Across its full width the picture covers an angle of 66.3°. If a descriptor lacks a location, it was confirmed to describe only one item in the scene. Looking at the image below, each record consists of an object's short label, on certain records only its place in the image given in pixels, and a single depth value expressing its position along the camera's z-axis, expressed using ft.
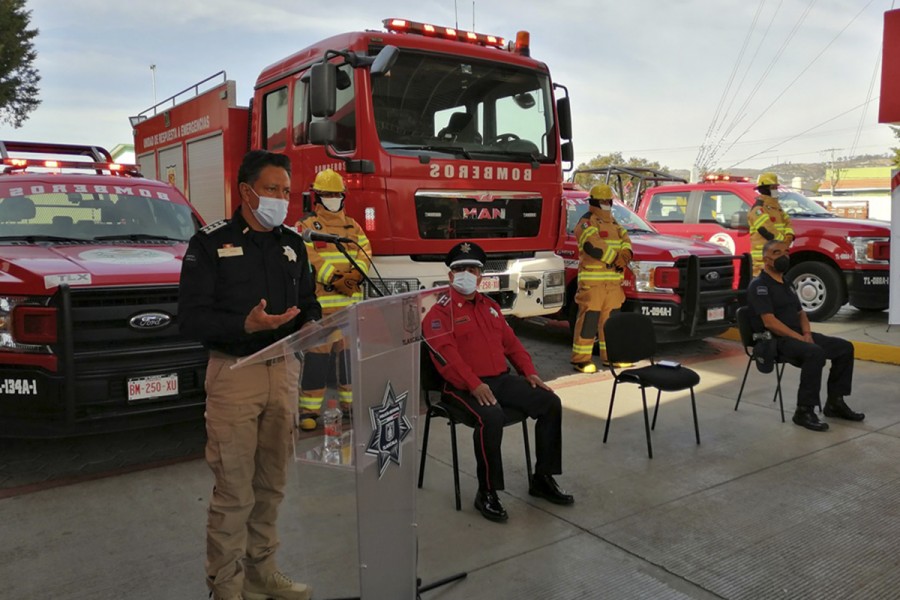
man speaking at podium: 8.25
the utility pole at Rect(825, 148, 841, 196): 220.74
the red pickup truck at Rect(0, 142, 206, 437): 12.84
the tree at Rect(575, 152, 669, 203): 126.62
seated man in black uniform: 17.17
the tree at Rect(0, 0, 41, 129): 83.61
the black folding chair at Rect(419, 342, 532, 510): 12.75
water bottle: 7.62
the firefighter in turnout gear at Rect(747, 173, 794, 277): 28.99
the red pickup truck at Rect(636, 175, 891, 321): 30.55
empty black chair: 15.48
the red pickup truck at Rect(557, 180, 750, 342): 23.84
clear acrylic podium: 7.45
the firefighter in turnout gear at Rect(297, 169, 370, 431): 16.87
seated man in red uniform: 12.29
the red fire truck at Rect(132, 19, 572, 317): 18.35
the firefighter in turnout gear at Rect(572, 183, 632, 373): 22.52
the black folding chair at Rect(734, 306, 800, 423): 18.51
